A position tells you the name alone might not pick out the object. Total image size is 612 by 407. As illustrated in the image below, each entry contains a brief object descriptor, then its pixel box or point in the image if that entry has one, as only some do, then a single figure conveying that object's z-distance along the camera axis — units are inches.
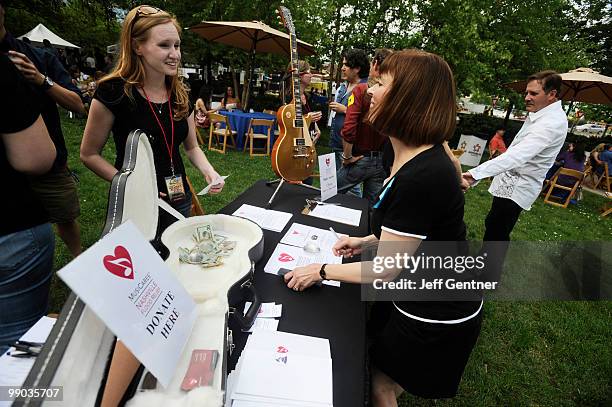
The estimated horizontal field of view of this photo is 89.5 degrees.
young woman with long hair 64.4
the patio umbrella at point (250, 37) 269.1
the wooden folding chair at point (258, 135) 296.8
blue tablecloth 310.3
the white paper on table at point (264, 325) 45.6
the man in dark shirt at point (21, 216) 37.1
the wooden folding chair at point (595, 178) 362.0
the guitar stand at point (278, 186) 93.7
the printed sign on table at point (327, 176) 91.1
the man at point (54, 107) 68.1
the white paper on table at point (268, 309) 48.5
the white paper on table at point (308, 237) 71.6
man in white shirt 107.9
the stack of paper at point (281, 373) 35.3
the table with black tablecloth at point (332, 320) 39.6
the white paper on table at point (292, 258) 61.7
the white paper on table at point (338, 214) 87.8
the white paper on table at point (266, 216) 78.7
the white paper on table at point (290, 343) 41.7
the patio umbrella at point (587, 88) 262.7
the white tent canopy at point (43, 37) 450.8
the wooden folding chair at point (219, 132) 297.5
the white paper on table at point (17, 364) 33.6
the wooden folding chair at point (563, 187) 278.0
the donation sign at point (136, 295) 21.6
